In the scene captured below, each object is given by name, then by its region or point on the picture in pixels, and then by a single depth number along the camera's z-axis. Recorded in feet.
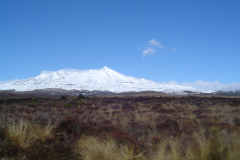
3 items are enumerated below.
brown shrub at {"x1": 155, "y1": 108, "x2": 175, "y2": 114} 42.88
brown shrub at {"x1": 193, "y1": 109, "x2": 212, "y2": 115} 40.50
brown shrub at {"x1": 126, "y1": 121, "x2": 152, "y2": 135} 22.77
